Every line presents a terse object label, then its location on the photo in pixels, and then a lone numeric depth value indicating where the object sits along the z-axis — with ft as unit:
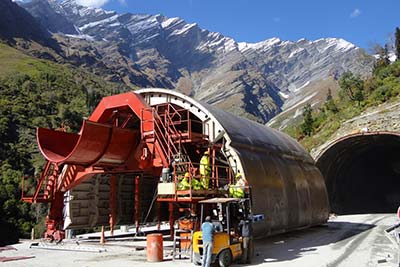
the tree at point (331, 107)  156.72
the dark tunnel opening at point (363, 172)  116.67
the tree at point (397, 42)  212.99
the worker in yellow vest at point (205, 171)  57.00
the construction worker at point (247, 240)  48.67
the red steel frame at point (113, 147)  64.54
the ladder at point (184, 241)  52.90
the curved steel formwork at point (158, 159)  63.46
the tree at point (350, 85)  158.62
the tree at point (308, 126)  145.93
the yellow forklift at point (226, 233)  45.57
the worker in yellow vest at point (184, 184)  54.80
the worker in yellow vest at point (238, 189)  55.77
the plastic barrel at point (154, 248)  50.39
